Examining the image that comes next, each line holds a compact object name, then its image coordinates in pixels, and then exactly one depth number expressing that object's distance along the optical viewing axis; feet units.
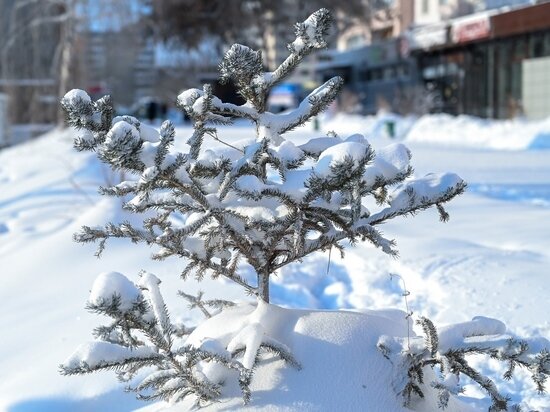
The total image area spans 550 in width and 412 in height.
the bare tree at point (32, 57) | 79.82
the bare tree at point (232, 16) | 122.52
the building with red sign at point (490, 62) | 83.82
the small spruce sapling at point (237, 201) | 6.10
